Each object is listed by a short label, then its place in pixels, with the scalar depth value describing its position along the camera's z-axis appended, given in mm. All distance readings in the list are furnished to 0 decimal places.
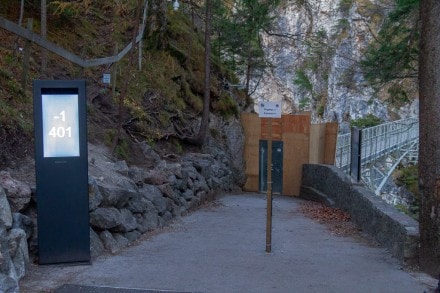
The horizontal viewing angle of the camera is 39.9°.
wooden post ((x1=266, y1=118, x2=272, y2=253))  9250
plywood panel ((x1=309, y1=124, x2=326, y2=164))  24984
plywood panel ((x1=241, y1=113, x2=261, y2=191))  26156
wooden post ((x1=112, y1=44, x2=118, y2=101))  15034
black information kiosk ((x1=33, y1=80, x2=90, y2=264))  7336
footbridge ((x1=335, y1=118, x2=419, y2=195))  25023
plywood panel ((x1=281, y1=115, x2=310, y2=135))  25359
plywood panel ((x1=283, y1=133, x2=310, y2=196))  25484
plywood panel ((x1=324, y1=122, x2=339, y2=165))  24797
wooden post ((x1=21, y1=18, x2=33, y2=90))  11109
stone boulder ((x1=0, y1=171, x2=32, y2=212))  7379
